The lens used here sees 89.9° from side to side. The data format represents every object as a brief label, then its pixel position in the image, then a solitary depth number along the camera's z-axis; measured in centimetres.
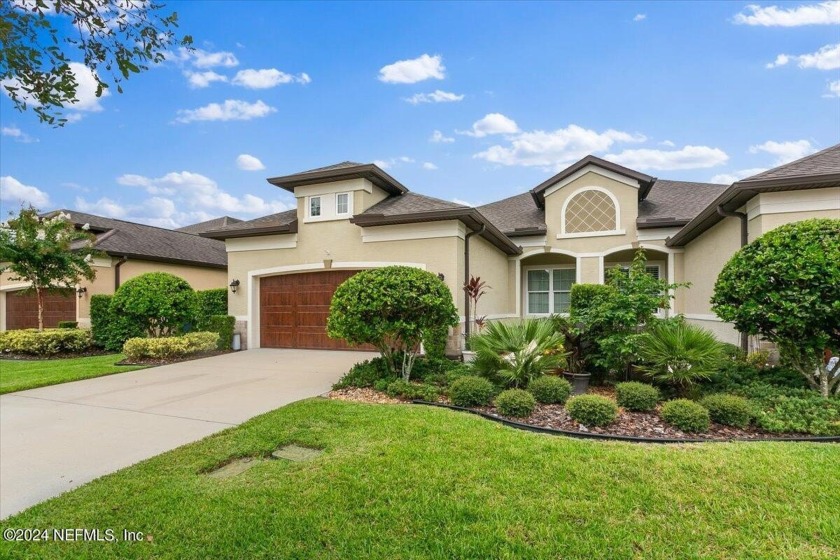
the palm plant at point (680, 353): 593
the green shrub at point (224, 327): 1269
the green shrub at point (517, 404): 539
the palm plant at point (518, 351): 654
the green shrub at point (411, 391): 642
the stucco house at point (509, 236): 930
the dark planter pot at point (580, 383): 683
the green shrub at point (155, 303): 1157
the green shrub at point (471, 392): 595
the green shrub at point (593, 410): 495
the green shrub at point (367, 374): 735
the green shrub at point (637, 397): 550
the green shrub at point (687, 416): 479
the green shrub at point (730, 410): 494
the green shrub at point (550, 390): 596
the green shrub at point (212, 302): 1330
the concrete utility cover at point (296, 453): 414
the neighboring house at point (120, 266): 1502
